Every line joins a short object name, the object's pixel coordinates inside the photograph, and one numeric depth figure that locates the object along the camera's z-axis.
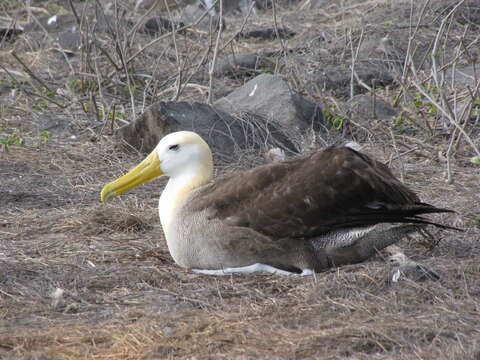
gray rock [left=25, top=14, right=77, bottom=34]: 24.08
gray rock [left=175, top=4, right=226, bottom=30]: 23.12
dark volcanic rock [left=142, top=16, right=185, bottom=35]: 22.66
